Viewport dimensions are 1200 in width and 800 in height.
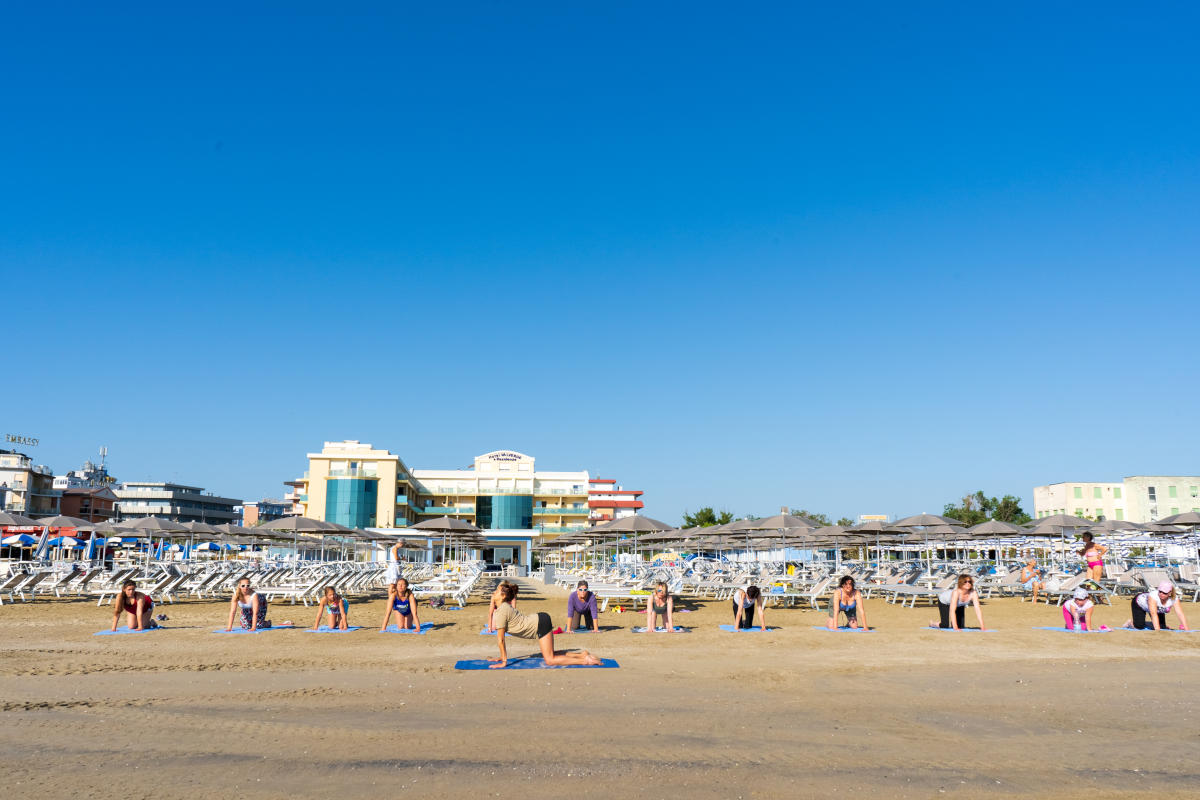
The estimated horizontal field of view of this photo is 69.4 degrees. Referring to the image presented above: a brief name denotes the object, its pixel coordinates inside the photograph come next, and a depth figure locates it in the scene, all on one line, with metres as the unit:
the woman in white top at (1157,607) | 12.63
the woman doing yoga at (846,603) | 12.92
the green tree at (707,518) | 52.00
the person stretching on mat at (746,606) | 12.79
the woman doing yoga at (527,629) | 8.88
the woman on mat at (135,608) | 12.44
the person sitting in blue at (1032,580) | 19.33
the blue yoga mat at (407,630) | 12.73
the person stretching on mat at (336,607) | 12.83
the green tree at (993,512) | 61.09
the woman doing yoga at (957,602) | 12.88
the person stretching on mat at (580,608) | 12.77
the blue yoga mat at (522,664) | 8.78
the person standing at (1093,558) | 16.11
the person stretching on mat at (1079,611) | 12.73
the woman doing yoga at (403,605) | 12.94
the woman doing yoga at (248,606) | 12.70
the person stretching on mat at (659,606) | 12.66
